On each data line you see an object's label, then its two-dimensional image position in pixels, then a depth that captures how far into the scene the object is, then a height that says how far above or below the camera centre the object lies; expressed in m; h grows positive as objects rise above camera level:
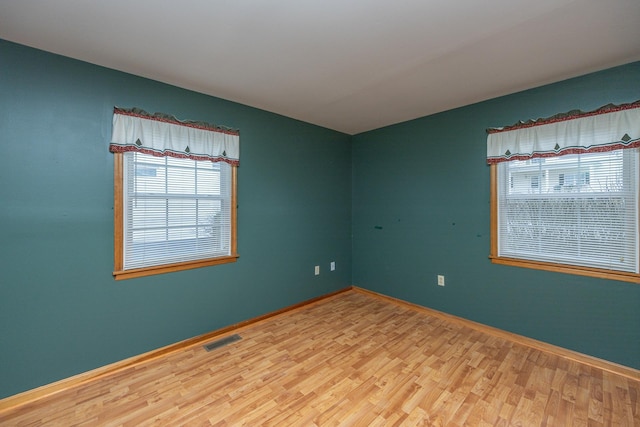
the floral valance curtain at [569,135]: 1.97 +0.68
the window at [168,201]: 2.12 +0.12
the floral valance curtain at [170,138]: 2.09 +0.69
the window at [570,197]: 2.01 +0.15
